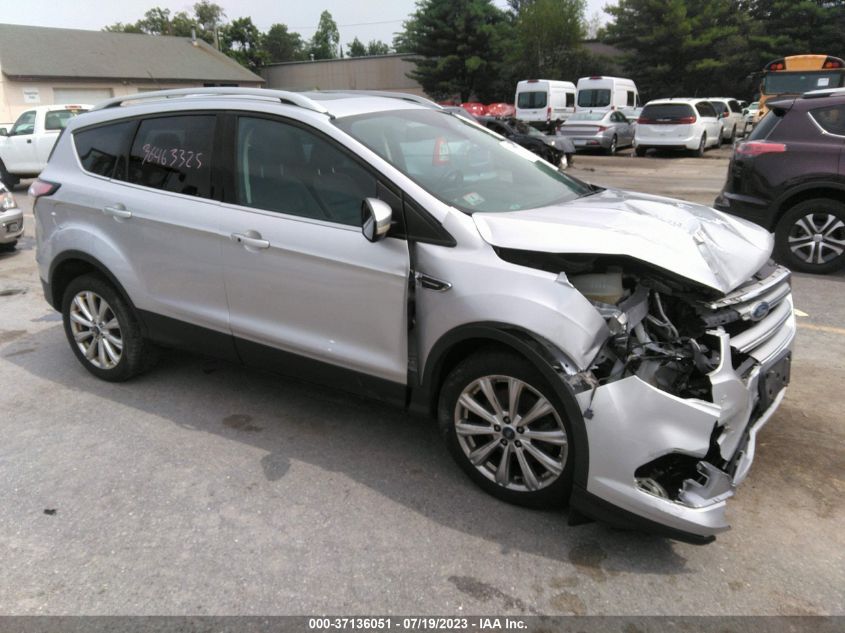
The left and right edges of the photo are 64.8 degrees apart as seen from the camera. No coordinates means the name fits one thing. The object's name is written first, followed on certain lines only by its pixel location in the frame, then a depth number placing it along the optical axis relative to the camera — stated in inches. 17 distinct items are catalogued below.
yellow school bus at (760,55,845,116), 762.4
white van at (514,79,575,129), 1047.0
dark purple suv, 260.8
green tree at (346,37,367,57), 4190.5
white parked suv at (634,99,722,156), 804.0
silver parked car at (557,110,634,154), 867.4
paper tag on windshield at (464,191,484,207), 130.8
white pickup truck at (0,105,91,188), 608.7
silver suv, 106.3
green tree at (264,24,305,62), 3860.7
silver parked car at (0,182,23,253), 335.6
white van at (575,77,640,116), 1077.1
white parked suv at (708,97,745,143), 939.3
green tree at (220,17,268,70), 2662.4
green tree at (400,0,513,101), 1780.3
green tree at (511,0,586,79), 1818.4
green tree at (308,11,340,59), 4392.2
